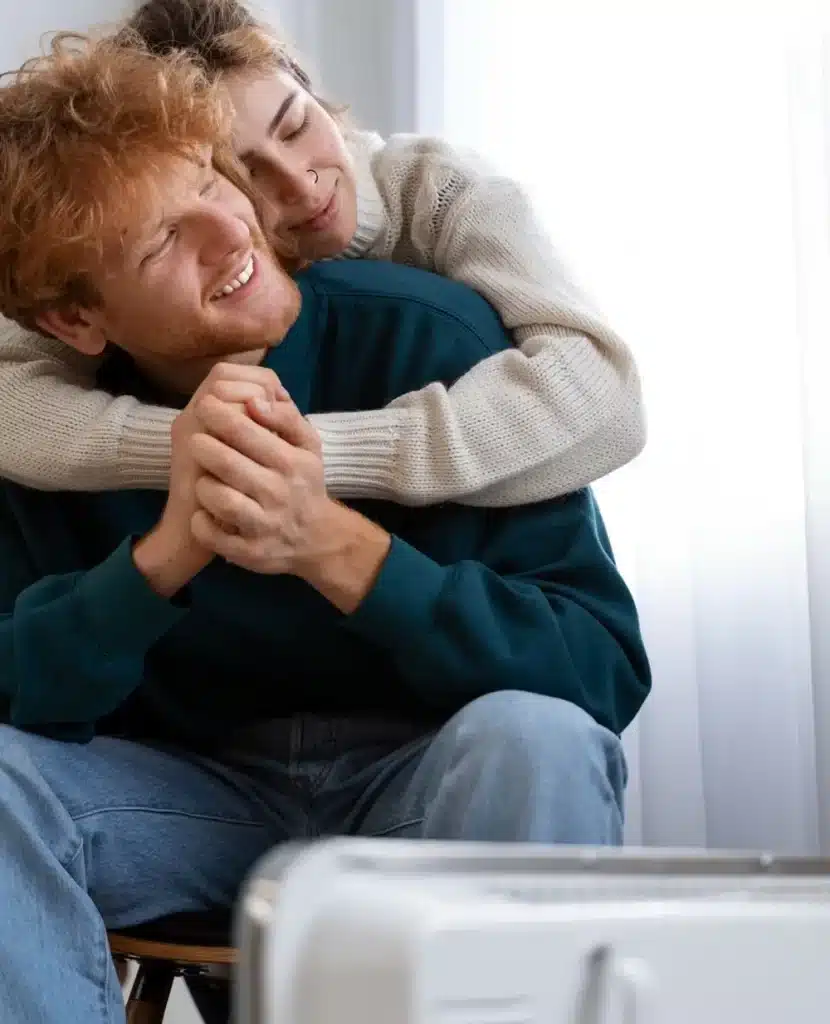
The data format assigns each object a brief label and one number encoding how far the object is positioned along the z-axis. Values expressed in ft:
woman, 7.23
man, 6.80
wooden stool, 7.11
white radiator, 4.45
